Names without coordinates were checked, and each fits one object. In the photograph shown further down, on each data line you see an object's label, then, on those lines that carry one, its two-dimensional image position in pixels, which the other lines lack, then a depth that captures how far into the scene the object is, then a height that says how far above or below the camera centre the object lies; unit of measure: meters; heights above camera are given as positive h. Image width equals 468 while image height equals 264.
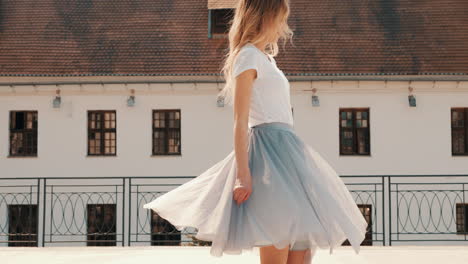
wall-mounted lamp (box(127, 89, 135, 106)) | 20.03 +1.70
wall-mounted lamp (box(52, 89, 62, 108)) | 20.17 +1.68
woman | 3.34 -0.10
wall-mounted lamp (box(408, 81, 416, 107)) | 19.67 +1.72
